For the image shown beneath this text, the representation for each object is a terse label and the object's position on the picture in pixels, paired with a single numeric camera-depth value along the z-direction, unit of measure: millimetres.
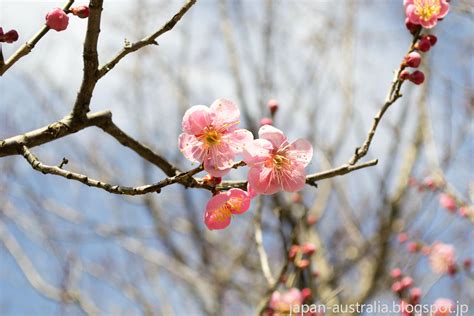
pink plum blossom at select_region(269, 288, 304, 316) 715
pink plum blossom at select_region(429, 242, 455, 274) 1027
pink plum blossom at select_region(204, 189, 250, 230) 534
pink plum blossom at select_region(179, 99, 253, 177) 535
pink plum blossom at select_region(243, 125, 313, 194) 534
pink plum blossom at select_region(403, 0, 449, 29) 591
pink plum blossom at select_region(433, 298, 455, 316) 776
